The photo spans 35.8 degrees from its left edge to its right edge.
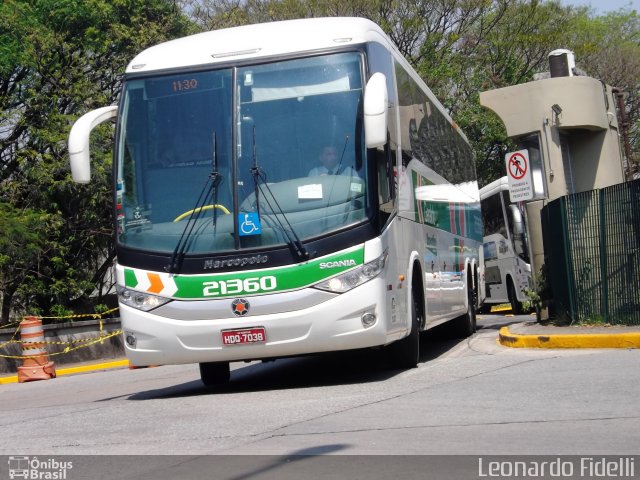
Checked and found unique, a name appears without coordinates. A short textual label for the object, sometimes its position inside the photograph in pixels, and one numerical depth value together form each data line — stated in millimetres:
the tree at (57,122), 25141
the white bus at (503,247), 26516
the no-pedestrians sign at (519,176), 15383
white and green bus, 9750
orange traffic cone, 18281
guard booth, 15852
